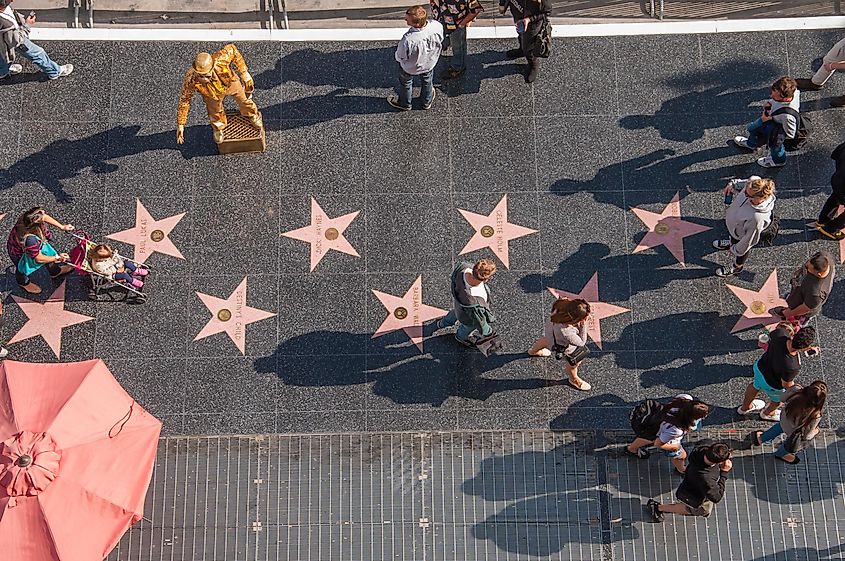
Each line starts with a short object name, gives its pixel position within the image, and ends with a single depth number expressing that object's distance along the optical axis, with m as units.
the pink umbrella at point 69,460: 7.46
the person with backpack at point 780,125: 9.89
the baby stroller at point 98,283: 9.95
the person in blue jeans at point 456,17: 10.83
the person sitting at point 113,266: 9.60
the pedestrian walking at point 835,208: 9.82
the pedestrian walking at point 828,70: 10.78
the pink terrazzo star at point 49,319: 10.23
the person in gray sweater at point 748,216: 9.02
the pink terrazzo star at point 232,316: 10.22
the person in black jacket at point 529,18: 10.76
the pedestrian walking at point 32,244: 9.42
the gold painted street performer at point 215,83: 9.71
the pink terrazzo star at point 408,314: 10.23
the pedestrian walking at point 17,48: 10.92
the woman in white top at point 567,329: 8.51
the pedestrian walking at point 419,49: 10.09
